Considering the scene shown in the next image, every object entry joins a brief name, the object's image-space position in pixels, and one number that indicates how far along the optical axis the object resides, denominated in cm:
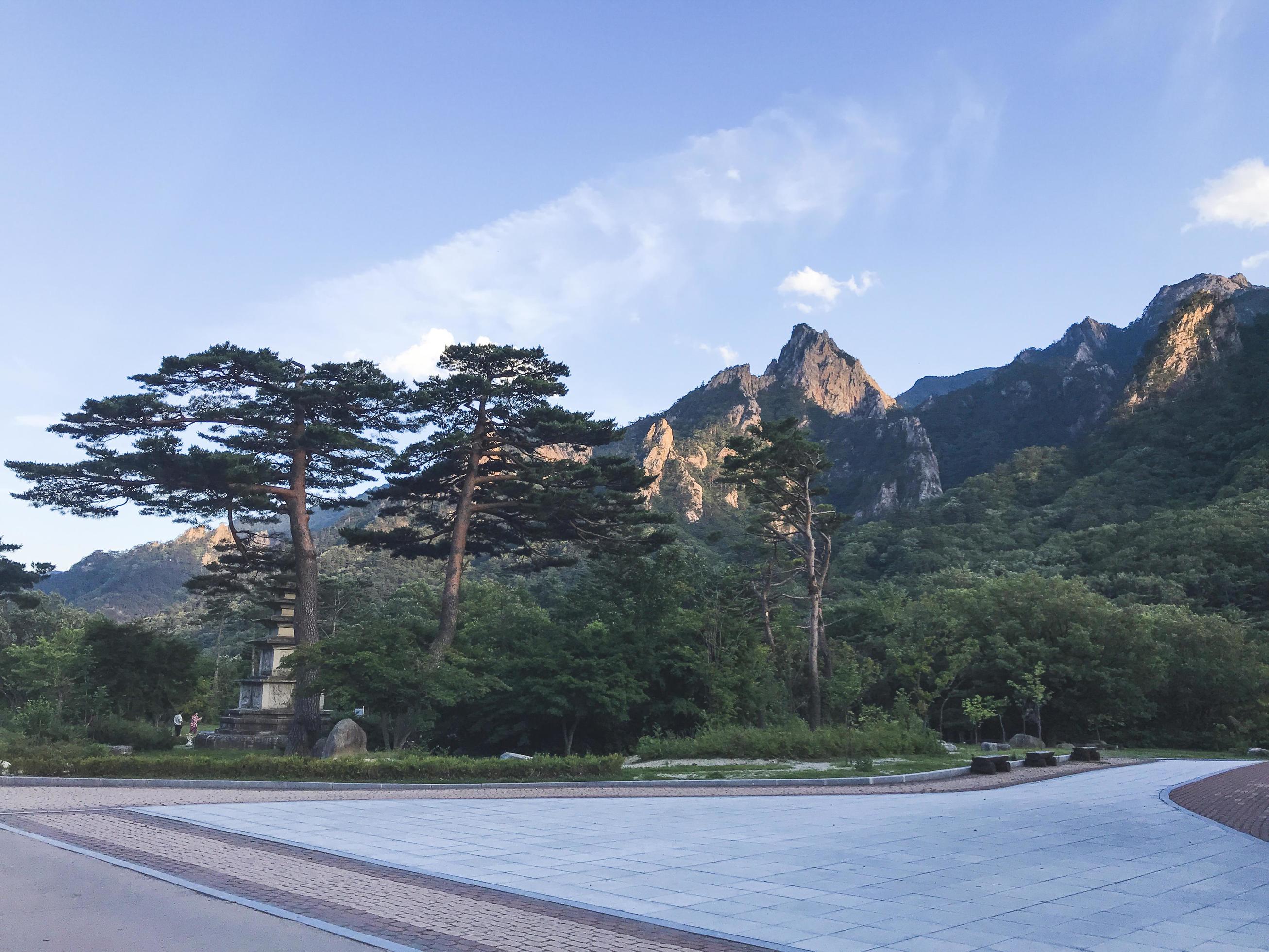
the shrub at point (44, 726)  2016
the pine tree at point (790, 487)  2653
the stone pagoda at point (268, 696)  2727
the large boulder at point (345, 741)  1956
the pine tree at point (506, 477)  2595
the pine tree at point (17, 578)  4206
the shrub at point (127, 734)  2358
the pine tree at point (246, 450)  2436
